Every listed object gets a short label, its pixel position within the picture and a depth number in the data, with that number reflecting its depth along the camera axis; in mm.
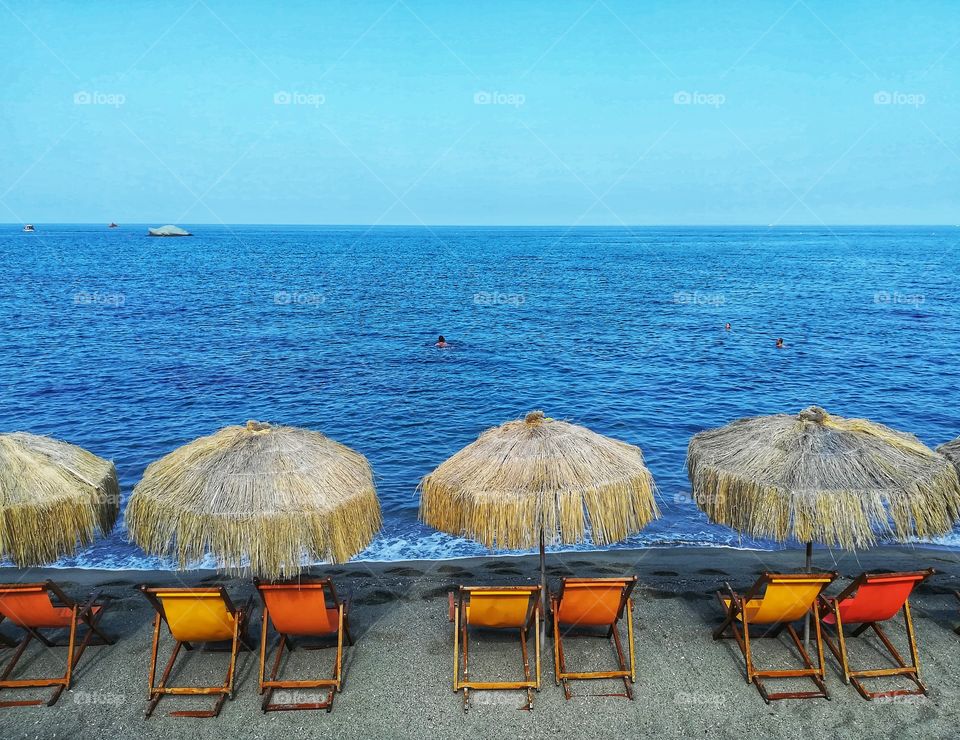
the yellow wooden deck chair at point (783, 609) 7012
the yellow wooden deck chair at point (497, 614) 6930
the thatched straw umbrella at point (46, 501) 7133
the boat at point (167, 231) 191625
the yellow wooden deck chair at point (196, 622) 6789
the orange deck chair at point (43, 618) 6945
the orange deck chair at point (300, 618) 6914
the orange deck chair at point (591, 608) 6973
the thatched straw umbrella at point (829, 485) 7090
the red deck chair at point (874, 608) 7020
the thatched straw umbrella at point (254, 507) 6840
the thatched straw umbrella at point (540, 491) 7020
